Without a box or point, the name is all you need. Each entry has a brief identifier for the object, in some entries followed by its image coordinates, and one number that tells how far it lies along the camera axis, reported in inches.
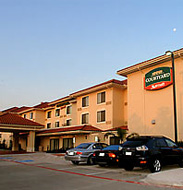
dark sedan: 545.3
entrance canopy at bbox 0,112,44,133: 1245.8
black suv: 450.9
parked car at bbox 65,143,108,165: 614.5
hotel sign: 922.7
